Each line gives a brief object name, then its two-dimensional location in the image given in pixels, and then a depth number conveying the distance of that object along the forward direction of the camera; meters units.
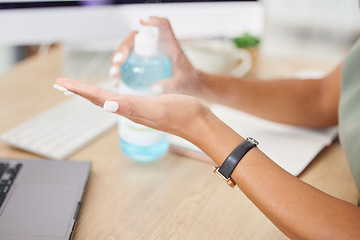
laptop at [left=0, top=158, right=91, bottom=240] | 0.55
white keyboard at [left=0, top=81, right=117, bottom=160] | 0.76
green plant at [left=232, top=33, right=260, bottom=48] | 1.15
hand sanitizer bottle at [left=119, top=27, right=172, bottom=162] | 0.68
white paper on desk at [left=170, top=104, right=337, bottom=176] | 0.76
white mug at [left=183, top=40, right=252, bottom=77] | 1.08
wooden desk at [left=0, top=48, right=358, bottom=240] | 0.60
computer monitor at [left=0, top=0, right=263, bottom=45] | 0.90
